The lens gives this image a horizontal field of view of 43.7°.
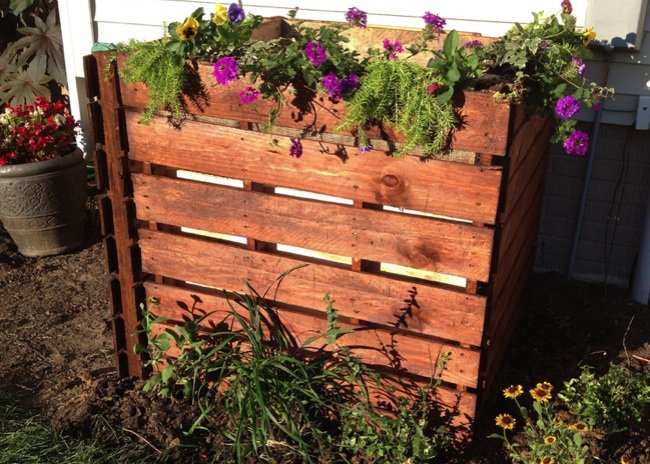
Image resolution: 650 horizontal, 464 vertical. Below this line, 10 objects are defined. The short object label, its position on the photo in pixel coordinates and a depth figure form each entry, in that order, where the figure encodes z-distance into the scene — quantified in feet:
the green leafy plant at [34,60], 19.57
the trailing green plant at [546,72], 9.72
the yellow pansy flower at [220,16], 9.98
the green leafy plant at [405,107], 9.10
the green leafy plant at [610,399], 10.77
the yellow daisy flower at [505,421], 10.00
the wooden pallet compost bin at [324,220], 9.61
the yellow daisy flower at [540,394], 10.16
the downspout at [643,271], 14.57
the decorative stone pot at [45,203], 16.88
